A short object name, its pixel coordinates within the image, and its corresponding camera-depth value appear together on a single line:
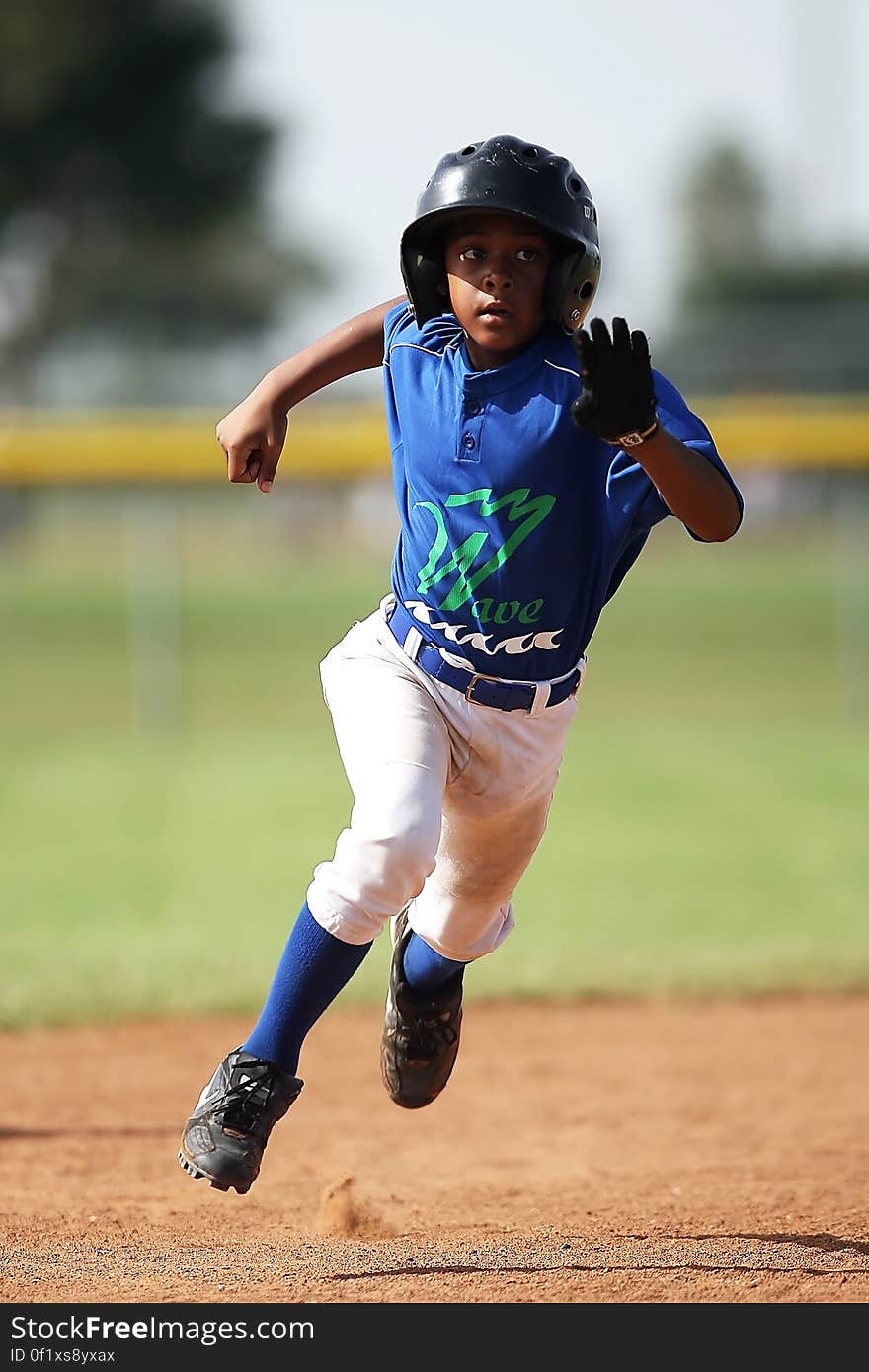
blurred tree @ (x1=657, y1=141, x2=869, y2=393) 37.44
